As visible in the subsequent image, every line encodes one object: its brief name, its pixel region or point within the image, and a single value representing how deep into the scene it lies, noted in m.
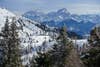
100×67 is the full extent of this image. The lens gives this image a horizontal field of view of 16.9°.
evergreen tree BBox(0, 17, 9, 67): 31.11
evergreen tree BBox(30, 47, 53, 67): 46.73
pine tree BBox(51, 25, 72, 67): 36.20
